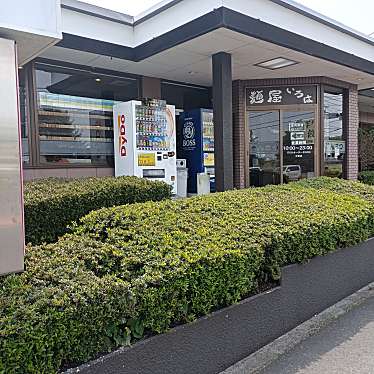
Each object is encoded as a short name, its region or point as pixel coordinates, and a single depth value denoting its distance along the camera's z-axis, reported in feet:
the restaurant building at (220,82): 22.41
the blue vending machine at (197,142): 31.68
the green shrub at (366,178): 39.96
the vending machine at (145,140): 26.76
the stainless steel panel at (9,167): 7.72
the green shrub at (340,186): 19.46
